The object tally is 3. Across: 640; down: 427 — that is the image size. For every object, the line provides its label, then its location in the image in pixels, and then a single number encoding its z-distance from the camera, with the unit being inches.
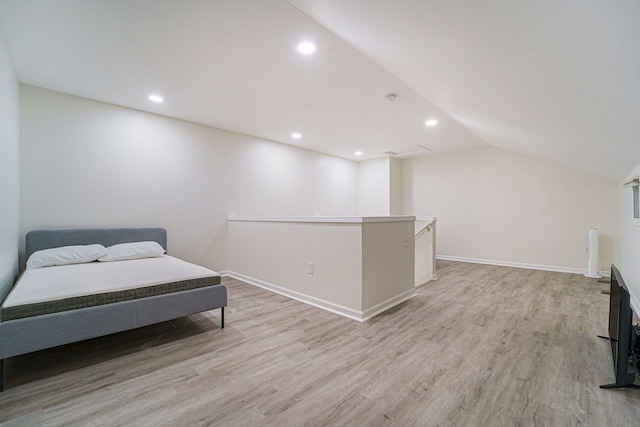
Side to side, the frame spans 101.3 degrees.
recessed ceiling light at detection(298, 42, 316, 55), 89.0
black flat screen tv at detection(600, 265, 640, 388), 59.8
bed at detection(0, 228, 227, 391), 64.1
